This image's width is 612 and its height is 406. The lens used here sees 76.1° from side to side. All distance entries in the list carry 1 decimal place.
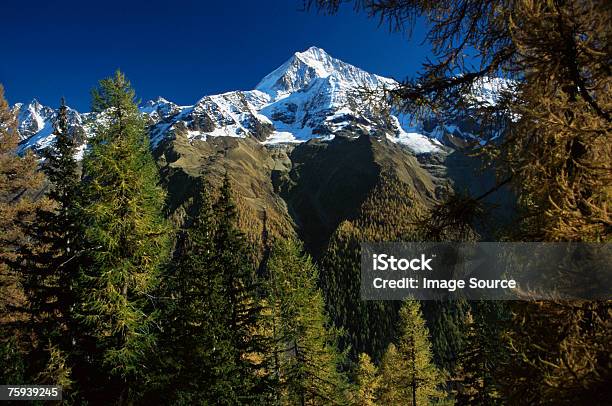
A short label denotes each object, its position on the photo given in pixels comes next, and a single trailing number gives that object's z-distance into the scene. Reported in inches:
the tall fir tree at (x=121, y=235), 419.8
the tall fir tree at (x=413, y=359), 972.6
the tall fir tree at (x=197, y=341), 473.1
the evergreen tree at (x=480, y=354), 704.4
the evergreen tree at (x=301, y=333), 758.2
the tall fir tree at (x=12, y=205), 700.7
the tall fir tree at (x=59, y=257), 540.1
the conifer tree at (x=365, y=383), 1133.1
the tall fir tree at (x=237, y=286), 604.1
